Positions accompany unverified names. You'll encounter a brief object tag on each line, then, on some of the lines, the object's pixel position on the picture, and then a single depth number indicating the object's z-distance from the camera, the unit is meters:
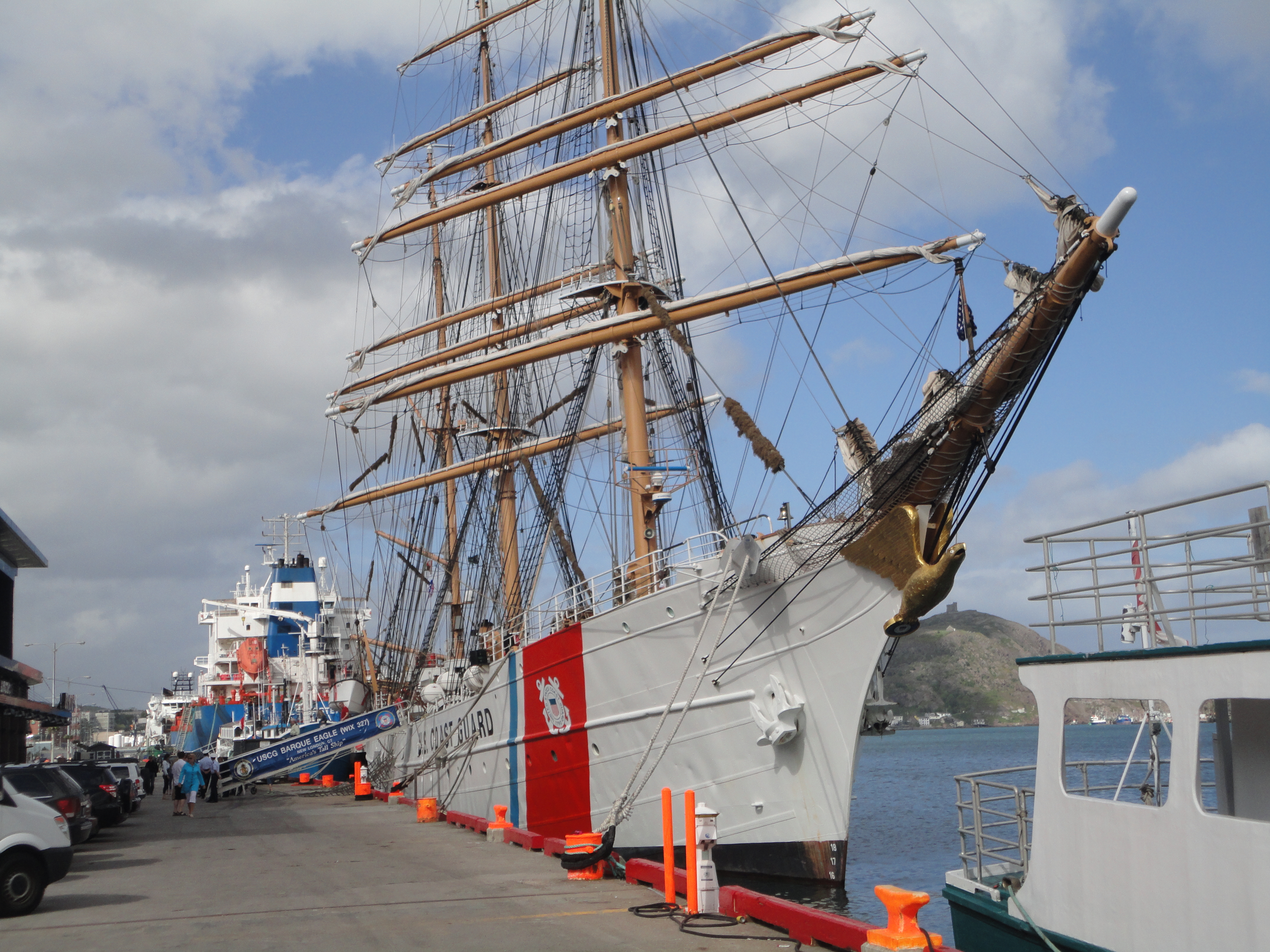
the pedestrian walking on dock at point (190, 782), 22.88
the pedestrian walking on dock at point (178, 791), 23.75
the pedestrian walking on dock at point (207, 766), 27.55
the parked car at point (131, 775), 26.05
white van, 10.15
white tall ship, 12.36
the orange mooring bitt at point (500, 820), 15.09
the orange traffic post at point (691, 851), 9.18
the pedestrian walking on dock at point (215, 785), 28.38
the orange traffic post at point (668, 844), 9.55
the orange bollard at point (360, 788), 26.02
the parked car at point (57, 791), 14.43
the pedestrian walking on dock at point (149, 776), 37.78
